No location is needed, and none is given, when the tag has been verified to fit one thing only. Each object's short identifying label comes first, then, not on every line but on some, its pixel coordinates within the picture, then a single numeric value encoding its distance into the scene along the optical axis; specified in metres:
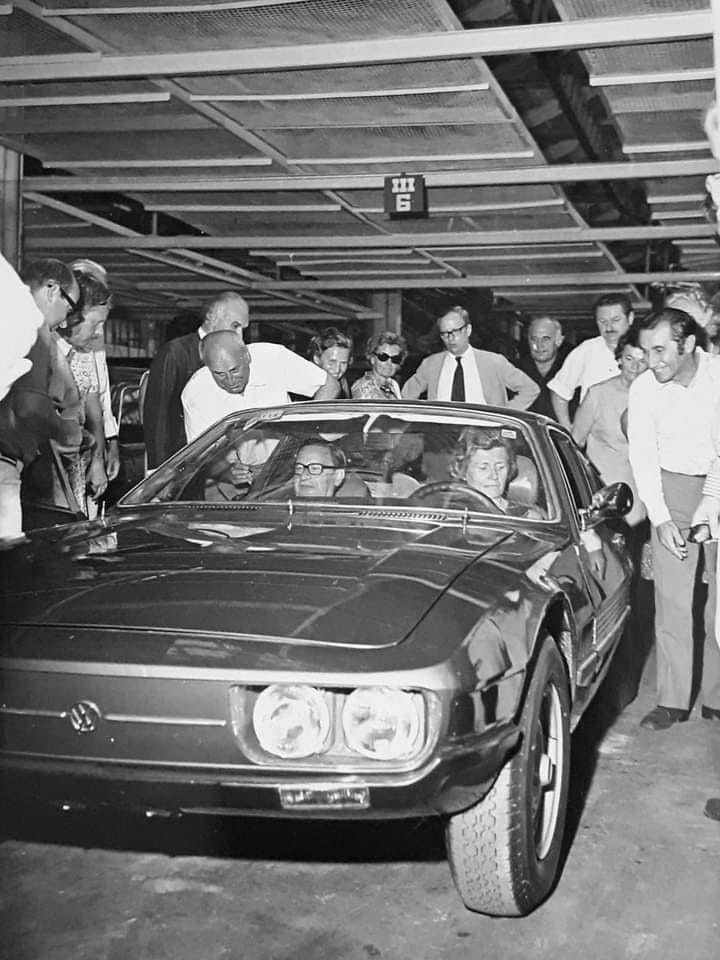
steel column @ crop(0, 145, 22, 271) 7.76
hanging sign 8.07
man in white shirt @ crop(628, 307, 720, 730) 4.88
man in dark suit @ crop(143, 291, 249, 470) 5.91
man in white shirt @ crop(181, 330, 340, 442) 5.41
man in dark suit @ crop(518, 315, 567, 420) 8.13
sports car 2.50
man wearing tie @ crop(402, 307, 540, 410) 7.17
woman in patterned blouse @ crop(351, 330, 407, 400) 8.06
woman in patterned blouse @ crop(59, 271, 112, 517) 5.34
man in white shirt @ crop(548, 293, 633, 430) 7.39
